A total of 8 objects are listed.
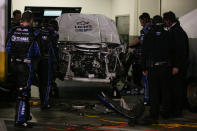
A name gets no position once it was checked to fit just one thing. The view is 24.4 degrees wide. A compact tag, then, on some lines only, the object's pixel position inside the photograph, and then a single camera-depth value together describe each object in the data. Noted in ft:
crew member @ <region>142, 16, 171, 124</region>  27.60
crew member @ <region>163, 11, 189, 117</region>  28.71
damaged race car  36.35
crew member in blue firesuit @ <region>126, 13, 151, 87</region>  35.61
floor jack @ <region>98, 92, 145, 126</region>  27.66
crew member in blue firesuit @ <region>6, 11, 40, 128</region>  25.32
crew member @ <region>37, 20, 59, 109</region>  30.63
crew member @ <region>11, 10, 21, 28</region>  37.69
